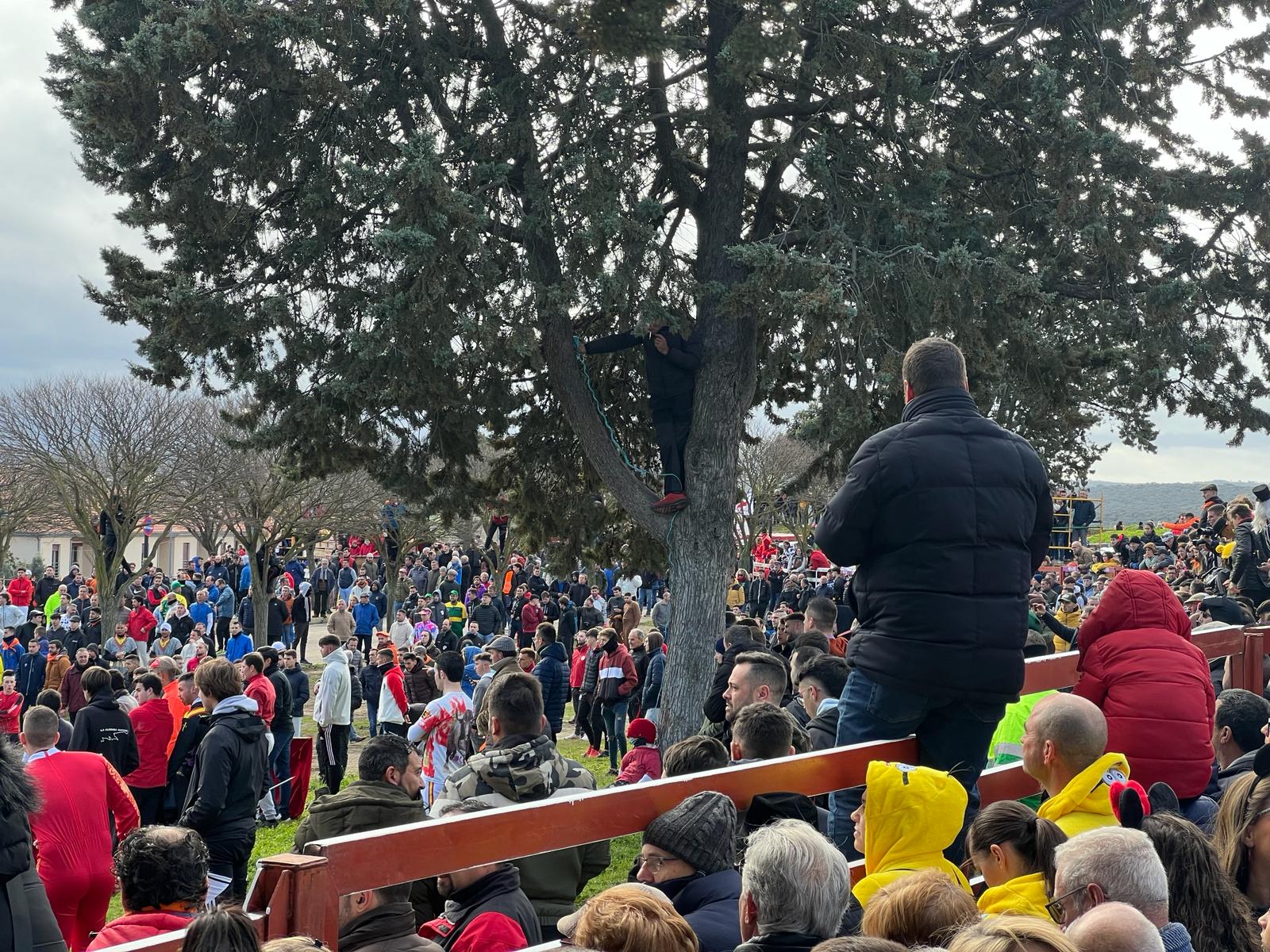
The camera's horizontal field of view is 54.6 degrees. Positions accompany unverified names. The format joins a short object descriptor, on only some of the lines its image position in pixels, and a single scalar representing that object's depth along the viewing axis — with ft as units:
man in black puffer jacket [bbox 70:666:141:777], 33.45
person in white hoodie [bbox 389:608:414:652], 78.69
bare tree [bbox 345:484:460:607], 129.04
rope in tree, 41.39
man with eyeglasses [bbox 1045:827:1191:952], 10.12
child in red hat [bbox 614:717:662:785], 27.09
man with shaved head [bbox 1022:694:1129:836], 13.61
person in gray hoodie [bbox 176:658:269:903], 24.73
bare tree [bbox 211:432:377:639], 112.16
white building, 211.00
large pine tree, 35.63
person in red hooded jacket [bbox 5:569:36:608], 89.81
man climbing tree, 39.45
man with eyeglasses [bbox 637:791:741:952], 11.01
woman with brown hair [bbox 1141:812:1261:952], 10.85
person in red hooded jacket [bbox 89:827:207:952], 14.65
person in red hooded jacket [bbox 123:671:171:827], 36.55
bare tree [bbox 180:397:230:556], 113.91
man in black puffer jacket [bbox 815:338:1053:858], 13.26
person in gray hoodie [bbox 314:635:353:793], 46.85
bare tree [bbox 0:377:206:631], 104.53
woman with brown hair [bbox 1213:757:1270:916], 12.65
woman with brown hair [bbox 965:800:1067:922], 11.74
